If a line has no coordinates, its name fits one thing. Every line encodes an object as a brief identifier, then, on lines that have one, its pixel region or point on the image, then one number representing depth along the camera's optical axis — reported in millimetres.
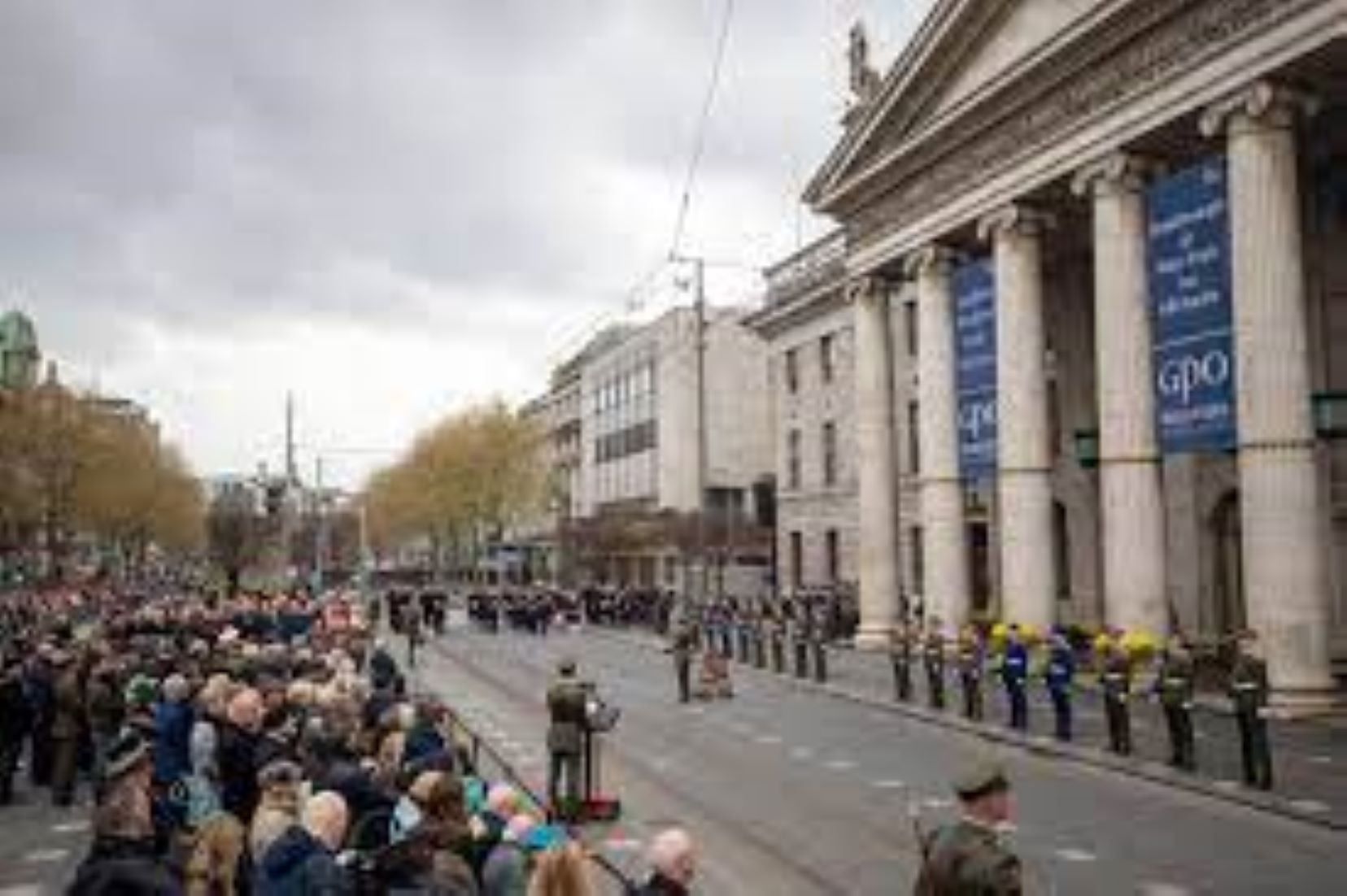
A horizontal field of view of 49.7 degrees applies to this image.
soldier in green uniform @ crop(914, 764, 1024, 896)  5832
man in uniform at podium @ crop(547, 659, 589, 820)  15633
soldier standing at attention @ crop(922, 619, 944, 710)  25984
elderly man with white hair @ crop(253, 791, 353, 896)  6547
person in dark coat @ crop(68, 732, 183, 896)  5902
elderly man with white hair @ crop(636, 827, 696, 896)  6074
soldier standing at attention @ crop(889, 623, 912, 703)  27422
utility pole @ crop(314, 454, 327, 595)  68306
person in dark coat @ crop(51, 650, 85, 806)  17141
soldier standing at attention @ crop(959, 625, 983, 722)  24062
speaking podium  15758
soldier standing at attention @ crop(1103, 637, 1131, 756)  19750
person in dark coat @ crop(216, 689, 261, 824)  10734
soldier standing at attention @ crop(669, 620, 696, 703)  28266
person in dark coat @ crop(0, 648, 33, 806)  17312
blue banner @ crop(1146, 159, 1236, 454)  23750
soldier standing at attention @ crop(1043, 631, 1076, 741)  21500
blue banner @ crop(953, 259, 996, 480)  32031
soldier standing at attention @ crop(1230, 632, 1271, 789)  16719
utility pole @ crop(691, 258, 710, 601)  42750
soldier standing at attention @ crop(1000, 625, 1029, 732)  22672
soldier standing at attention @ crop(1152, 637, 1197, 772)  18391
